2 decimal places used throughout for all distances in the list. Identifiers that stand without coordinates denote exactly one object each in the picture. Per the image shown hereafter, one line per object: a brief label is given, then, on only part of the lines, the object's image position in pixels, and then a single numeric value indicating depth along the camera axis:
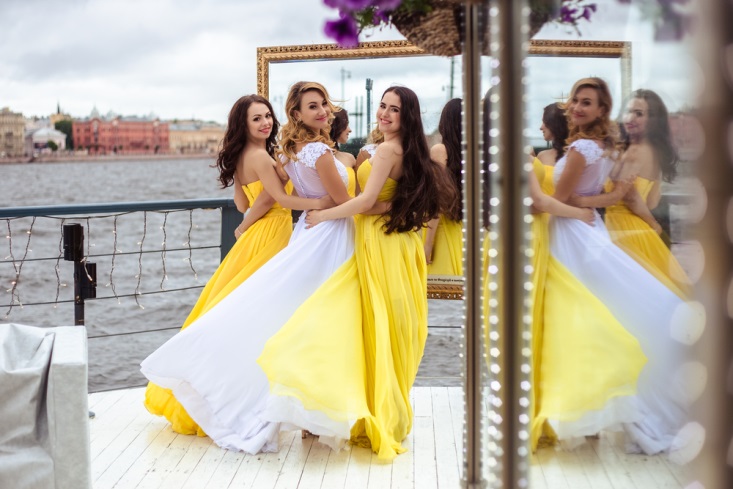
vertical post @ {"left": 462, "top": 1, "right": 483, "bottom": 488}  2.05
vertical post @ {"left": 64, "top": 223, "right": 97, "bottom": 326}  4.53
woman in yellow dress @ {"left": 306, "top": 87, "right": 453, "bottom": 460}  3.99
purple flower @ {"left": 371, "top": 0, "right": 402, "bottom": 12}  2.06
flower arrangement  2.03
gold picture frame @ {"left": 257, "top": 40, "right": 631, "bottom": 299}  4.86
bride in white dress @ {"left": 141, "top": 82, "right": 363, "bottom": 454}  3.97
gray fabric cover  2.78
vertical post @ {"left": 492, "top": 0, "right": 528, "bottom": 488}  1.59
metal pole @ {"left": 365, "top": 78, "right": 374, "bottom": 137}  4.72
